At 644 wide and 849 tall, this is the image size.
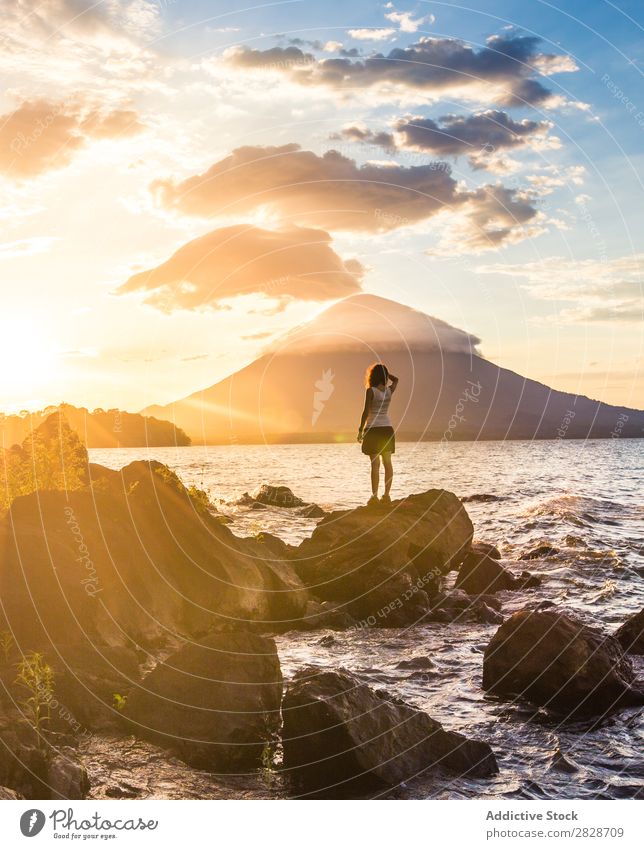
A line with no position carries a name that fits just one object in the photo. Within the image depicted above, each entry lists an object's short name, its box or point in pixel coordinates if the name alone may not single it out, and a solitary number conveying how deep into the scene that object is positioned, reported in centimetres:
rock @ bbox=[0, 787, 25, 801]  883
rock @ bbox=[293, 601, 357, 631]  1984
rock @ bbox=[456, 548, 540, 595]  2444
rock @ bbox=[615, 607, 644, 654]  1753
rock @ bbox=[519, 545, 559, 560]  3238
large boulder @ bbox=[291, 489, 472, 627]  2109
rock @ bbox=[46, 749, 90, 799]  937
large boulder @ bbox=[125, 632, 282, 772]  1150
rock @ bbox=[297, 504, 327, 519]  4494
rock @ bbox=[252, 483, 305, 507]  5219
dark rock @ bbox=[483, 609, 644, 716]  1451
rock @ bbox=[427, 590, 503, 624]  2095
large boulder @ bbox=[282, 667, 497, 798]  1112
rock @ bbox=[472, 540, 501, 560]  2790
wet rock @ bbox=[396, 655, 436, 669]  1680
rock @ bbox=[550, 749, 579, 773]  1208
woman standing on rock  2022
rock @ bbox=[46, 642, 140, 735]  1205
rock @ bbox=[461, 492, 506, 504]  5959
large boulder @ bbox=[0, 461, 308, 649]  1426
